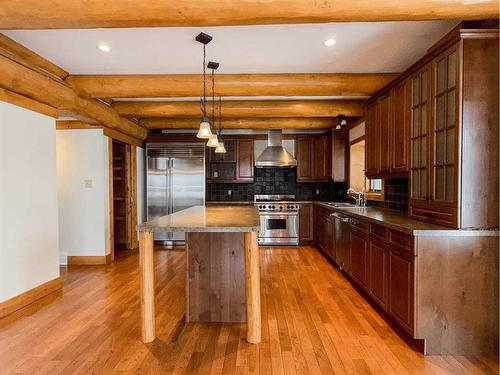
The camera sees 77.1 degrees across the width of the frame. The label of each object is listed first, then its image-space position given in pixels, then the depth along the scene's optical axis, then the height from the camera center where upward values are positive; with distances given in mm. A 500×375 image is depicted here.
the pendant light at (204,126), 2700 +523
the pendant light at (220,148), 3903 +444
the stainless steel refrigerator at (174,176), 6242 +133
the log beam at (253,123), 5668 +1090
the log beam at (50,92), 2752 +959
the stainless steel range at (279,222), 6195 -790
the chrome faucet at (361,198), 5035 -269
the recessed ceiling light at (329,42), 2756 +1245
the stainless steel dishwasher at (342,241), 3971 -799
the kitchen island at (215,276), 2830 -846
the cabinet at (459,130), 2229 +382
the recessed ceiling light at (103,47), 2814 +1240
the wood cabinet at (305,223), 6254 -820
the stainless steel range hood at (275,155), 6320 +554
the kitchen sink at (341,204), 5104 -379
